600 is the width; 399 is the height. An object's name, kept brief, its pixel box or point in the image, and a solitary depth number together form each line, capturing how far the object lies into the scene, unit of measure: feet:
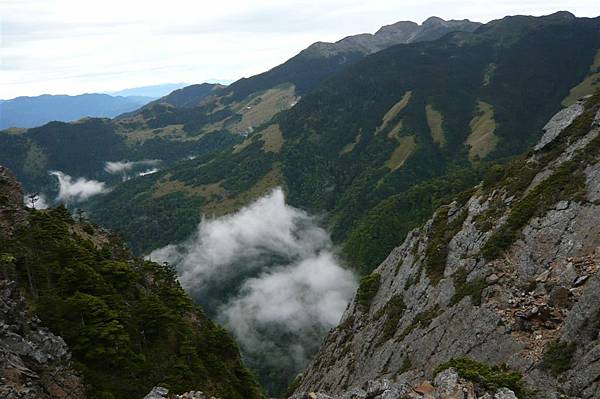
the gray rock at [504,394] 82.74
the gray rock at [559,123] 197.98
